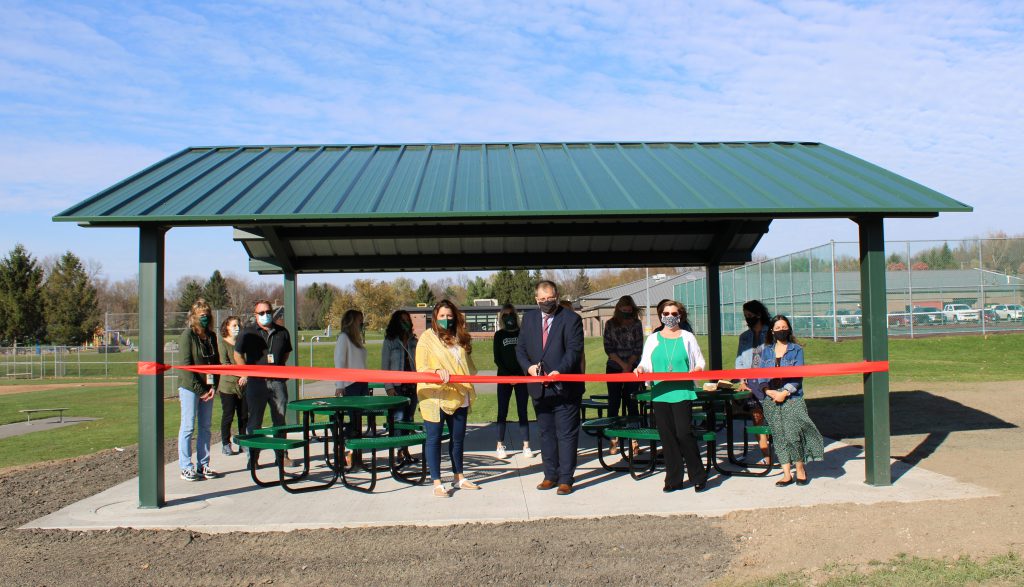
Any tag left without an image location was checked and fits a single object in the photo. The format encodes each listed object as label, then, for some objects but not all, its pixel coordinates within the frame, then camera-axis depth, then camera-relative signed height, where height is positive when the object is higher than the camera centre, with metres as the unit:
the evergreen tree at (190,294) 78.93 +3.70
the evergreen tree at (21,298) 57.62 +2.55
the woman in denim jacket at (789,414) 7.43 -0.88
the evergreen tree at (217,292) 85.12 +4.10
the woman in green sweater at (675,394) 7.29 -0.66
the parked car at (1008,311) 25.88 +0.17
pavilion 7.12 +1.26
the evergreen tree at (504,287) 69.19 +3.39
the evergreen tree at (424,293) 75.57 +3.18
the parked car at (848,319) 25.89 +0.00
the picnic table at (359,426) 7.46 -1.01
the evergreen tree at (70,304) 59.47 +2.14
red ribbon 7.14 -0.47
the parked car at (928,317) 26.27 +0.02
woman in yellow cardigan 7.21 -0.40
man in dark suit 7.28 -0.36
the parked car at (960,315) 26.08 +0.07
